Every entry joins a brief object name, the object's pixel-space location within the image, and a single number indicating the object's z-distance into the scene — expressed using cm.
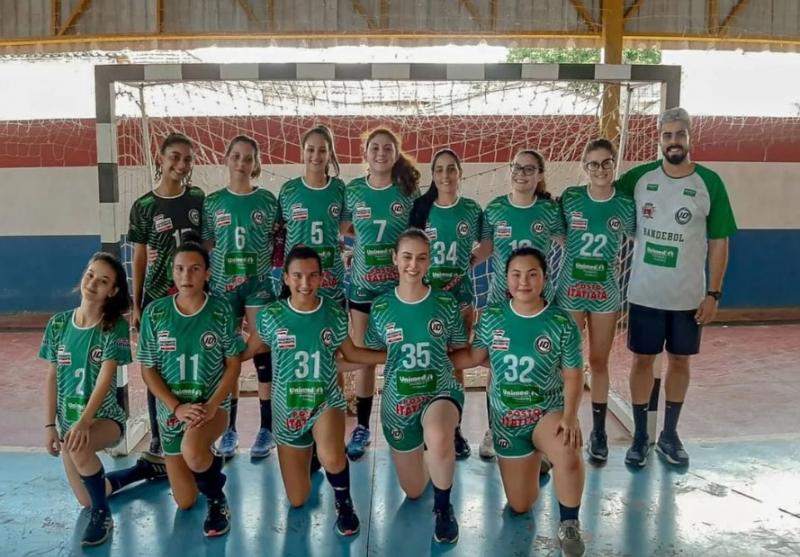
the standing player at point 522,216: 307
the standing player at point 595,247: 313
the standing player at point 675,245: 313
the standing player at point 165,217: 311
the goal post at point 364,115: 345
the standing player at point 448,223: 311
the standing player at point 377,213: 314
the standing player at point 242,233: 311
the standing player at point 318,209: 313
